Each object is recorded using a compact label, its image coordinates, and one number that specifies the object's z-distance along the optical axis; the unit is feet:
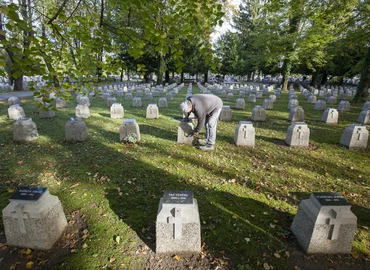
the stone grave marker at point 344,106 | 48.21
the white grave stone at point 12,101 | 45.71
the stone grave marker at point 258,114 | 38.68
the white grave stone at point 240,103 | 50.44
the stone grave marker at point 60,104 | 47.93
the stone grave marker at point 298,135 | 25.96
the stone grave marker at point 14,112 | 36.88
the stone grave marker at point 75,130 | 26.40
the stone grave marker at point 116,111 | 39.42
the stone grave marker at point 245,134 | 25.95
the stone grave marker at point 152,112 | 39.60
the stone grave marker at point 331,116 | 37.52
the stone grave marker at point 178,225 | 10.70
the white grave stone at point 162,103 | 50.72
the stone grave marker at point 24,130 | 26.08
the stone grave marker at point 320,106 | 49.62
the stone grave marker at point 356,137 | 25.35
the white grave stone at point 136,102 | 51.68
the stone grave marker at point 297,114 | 38.43
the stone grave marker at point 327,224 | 10.59
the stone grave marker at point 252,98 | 61.52
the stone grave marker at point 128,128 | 26.48
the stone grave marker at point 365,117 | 36.96
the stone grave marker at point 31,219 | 10.67
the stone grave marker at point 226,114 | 38.24
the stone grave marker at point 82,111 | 39.24
